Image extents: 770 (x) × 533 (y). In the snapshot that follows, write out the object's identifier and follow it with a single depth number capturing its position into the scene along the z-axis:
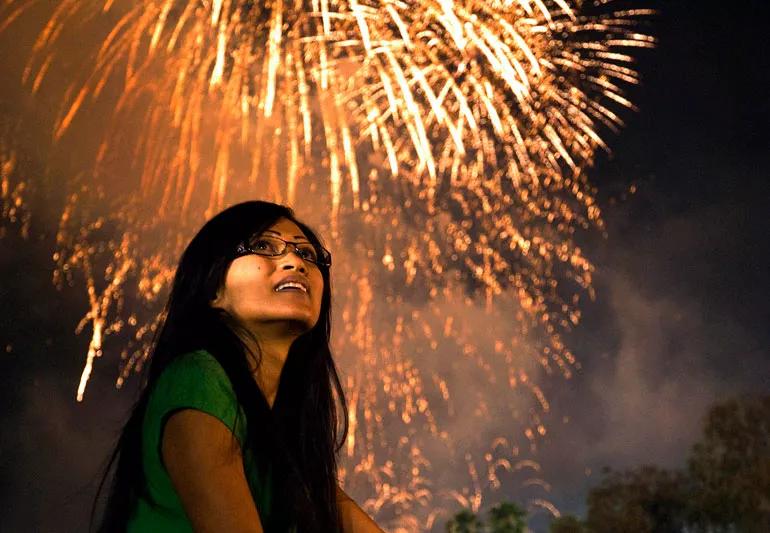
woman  2.12
